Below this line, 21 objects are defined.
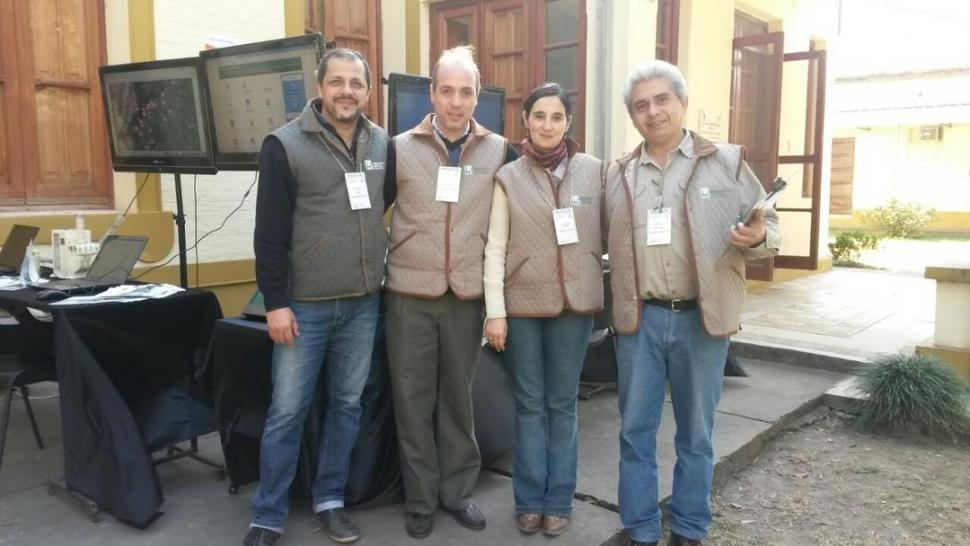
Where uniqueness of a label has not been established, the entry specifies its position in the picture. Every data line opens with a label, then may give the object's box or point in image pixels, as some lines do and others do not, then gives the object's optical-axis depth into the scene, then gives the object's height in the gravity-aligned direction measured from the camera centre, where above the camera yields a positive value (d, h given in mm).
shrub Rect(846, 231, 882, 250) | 12469 -890
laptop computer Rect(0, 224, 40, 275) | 3912 -312
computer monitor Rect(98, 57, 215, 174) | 3945 +372
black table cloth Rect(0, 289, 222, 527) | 2848 -799
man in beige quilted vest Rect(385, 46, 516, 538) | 2691 -306
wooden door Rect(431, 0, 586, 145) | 6281 +1233
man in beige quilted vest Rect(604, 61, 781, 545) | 2584 -300
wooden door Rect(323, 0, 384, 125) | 6056 +1239
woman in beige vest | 2674 -289
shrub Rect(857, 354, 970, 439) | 4320 -1196
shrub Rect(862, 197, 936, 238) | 18031 -744
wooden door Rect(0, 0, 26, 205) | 4379 +337
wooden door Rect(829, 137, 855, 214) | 21094 +341
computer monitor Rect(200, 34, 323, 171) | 3533 +465
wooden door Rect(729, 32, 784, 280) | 8203 +924
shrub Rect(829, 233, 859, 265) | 11883 -975
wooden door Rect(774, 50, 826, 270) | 8570 +243
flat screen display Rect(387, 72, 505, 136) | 3824 +433
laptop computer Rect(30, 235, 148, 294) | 3490 -357
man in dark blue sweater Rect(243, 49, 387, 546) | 2561 -237
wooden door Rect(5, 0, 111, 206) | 4480 +510
